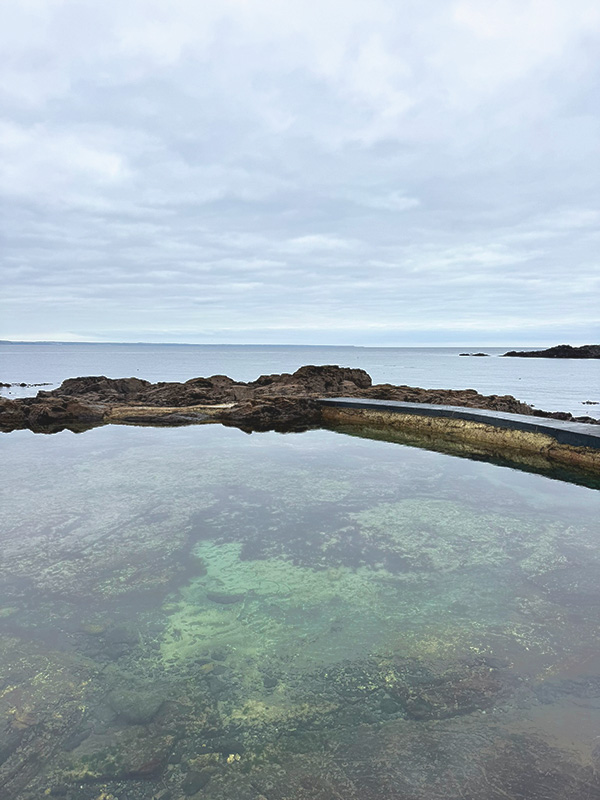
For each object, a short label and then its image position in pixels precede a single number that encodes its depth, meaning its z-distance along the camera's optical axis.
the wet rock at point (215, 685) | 2.54
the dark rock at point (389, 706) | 2.38
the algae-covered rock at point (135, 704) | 2.36
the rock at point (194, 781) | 1.94
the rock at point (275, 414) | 12.29
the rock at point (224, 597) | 3.55
